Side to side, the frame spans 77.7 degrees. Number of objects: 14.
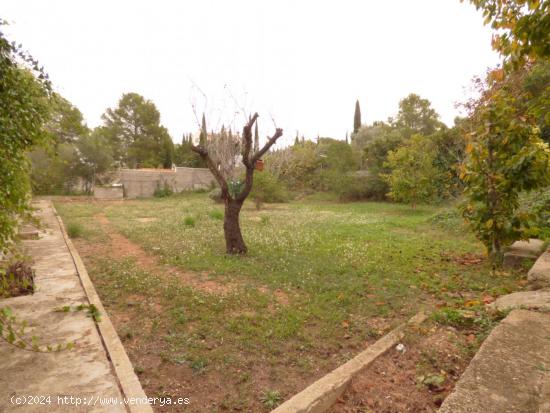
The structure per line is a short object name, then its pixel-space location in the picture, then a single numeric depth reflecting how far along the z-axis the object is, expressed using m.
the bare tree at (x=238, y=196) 8.09
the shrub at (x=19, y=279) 5.01
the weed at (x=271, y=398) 2.91
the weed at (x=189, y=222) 11.88
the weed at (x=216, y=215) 13.66
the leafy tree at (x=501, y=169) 5.49
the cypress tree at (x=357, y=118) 45.54
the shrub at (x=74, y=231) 10.00
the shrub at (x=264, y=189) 19.30
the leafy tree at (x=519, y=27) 2.30
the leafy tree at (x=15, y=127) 2.87
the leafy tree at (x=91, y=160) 25.69
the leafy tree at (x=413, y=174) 16.53
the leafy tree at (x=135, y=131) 36.84
